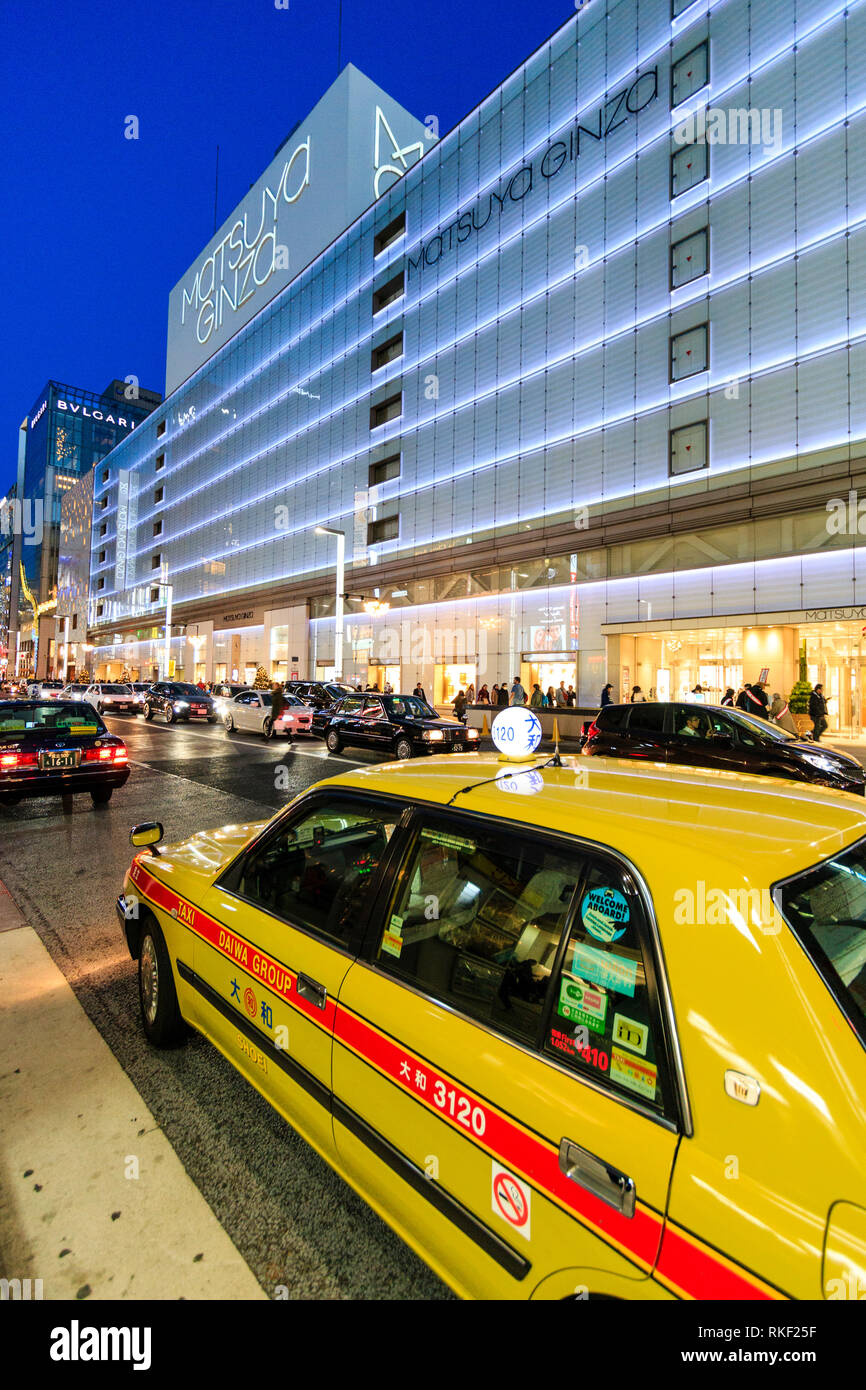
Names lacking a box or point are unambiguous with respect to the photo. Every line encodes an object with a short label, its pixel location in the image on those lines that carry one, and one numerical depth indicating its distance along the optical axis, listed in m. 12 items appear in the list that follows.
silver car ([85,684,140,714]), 30.47
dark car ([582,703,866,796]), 8.13
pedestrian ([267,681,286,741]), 17.05
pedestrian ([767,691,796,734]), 14.42
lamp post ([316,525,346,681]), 28.83
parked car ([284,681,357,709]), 23.25
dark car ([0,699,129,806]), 7.86
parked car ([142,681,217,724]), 25.02
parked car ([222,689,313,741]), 18.72
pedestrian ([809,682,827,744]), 16.14
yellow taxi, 1.07
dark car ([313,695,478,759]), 14.22
